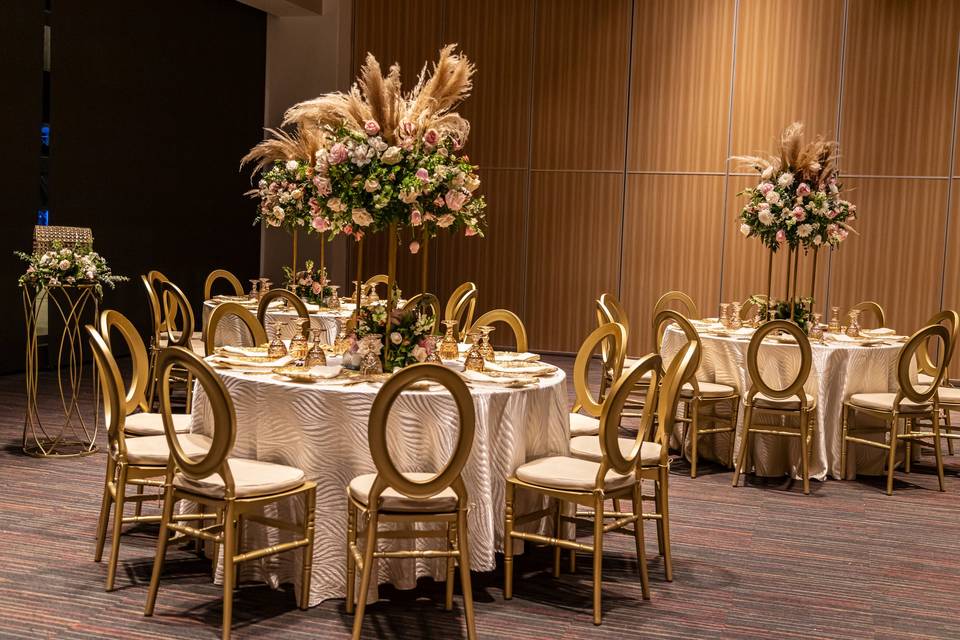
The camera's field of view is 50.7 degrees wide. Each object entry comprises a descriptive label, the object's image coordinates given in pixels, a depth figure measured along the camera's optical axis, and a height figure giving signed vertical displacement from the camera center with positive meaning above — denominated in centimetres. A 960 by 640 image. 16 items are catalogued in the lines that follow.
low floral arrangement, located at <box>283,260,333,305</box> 780 -23
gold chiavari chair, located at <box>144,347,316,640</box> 328 -79
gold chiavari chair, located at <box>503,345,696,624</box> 364 -77
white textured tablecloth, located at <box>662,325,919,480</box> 606 -65
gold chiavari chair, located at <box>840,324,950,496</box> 573 -74
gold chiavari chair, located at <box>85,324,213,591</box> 373 -77
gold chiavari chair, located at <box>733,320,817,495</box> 559 -72
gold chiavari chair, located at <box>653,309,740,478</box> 602 -79
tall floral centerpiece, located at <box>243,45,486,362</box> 379 +38
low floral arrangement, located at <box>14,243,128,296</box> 589 -11
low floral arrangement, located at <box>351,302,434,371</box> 413 -30
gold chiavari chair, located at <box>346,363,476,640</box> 312 -78
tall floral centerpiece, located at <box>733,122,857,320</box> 632 +48
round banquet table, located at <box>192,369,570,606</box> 366 -69
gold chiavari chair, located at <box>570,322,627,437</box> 464 -46
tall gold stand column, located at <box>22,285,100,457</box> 598 -118
